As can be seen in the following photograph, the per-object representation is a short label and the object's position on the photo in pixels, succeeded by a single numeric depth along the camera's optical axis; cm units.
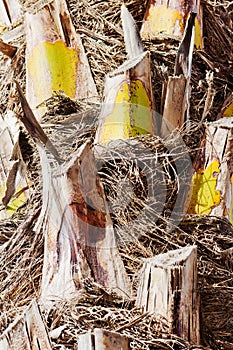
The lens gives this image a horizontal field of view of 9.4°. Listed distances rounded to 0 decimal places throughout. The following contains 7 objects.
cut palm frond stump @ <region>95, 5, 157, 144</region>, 485
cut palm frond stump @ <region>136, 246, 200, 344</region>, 412
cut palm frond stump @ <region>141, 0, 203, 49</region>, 541
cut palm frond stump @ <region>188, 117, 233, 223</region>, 489
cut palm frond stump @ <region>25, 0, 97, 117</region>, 521
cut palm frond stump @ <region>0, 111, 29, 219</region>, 500
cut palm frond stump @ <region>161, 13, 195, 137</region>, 495
